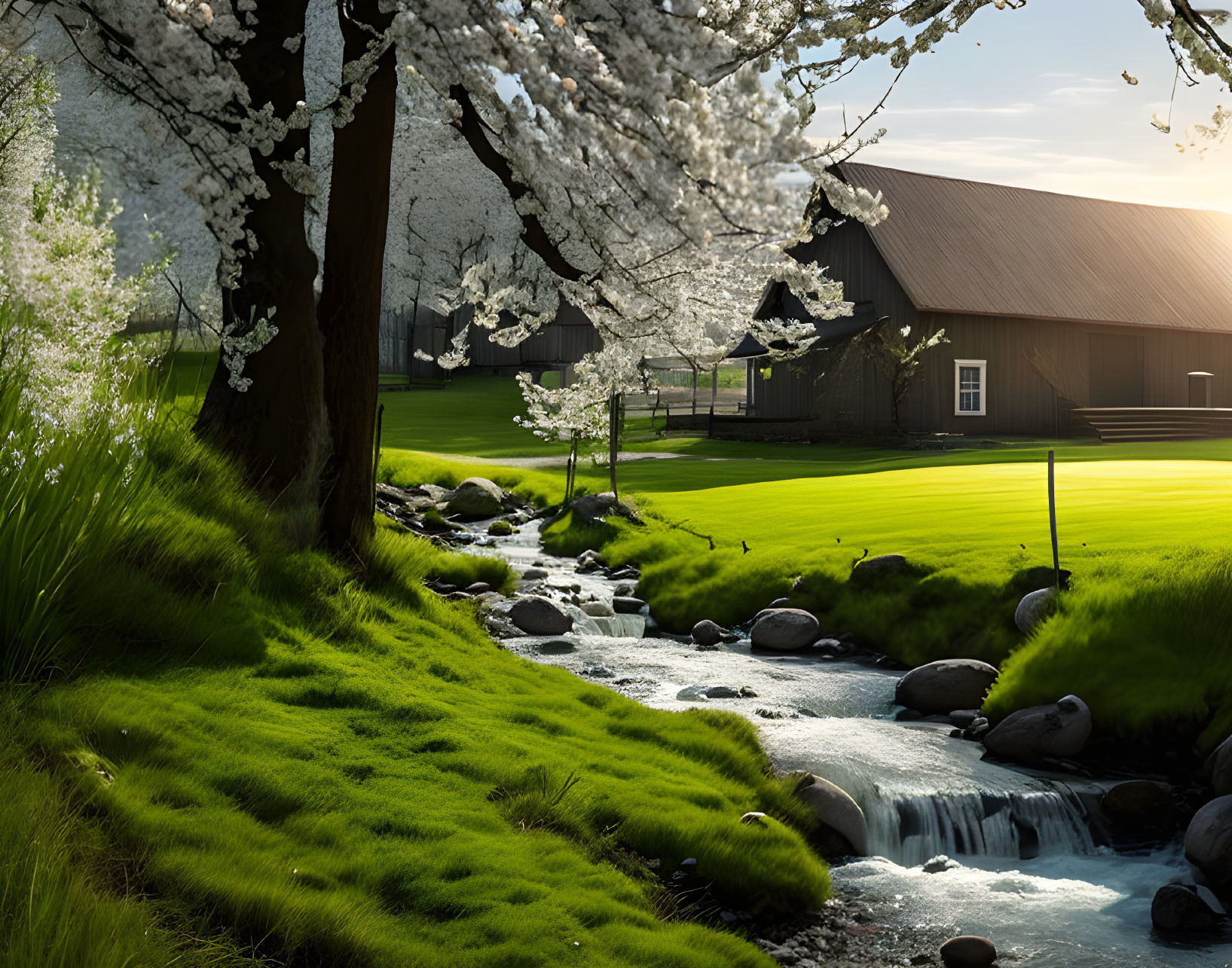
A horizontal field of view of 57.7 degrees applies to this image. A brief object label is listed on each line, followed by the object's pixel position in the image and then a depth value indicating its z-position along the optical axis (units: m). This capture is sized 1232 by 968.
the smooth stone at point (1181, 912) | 6.82
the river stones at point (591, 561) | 17.96
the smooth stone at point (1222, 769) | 8.45
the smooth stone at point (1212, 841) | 7.47
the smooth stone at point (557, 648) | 12.45
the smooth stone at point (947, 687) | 10.77
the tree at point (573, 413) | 20.70
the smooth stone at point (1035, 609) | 11.30
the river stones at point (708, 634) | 13.51
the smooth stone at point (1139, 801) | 8.47
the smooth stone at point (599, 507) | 20.36
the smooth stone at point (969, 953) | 6.28
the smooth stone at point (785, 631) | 13.20
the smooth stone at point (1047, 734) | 9.40
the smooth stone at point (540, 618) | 13.41
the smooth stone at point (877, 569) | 13.73
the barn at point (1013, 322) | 35.22
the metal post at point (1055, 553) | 11.48
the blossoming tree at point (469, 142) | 5.54
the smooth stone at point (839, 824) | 7.83
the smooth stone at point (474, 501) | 22.95
